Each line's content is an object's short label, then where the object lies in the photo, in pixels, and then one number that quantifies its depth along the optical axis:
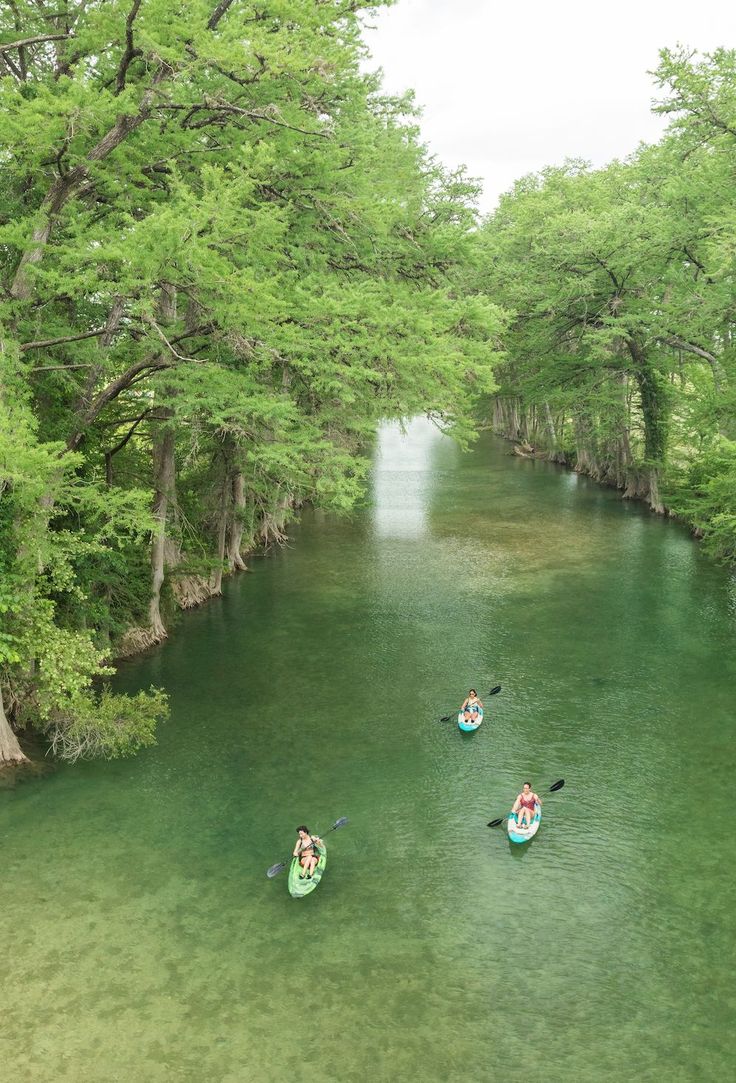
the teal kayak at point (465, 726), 19.30
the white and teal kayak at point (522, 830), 15.09
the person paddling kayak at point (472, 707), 19.39
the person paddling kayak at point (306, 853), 13.59
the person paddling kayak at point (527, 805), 15.16
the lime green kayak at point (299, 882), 13.49
